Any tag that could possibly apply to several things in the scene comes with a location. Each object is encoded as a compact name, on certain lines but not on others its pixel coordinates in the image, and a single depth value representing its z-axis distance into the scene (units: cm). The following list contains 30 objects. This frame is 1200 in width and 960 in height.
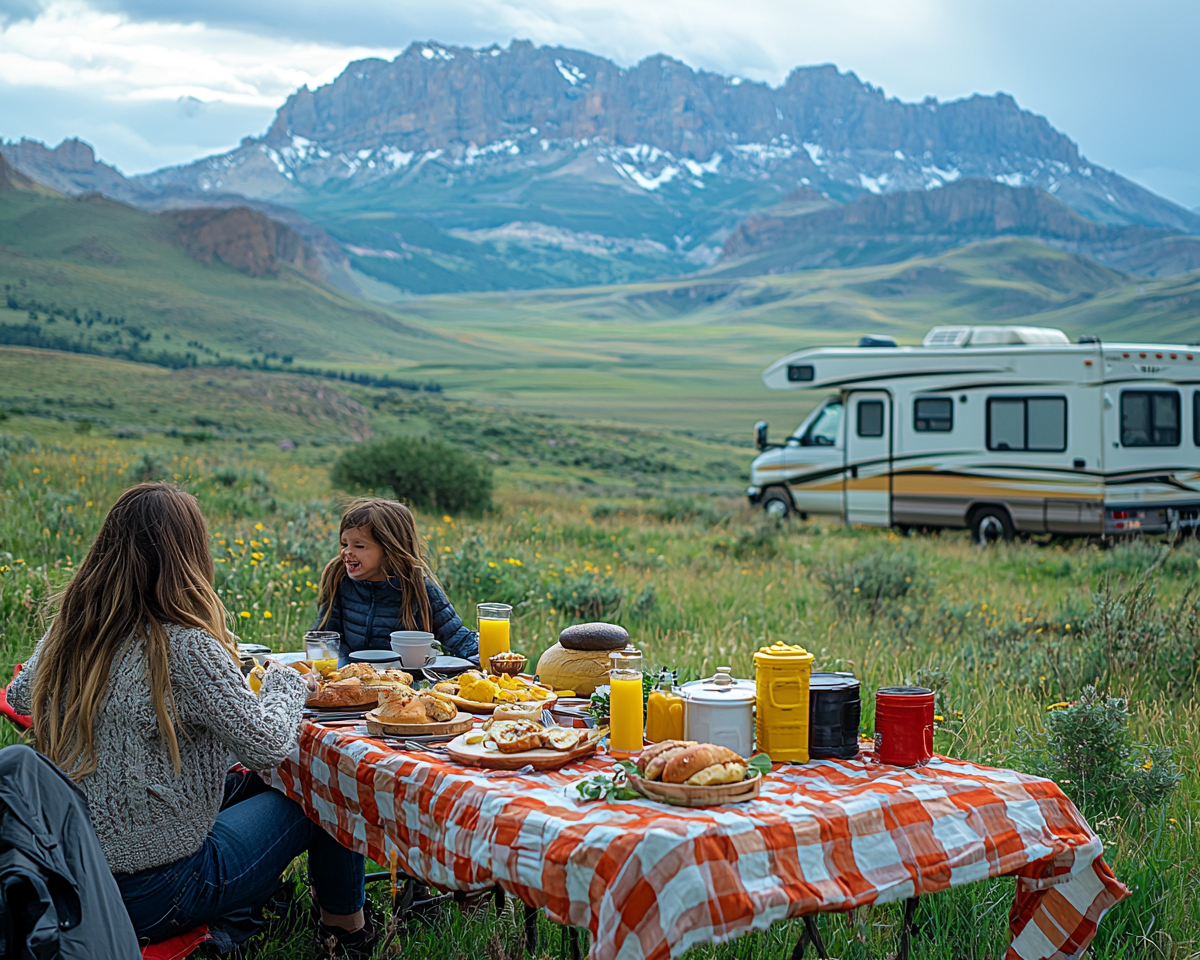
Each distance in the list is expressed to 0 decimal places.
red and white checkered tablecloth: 190
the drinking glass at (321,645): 343
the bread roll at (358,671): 321
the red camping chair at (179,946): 262
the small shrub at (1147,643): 595
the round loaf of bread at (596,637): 317
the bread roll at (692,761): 216
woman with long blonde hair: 261
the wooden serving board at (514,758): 243
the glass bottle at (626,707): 256
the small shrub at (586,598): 788
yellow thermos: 250
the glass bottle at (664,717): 259
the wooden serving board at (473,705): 300
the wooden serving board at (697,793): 212
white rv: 1362
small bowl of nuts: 337
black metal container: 255
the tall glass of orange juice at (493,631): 362
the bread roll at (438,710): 280
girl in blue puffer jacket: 411
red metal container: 249
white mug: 362
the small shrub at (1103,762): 407
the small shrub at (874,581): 889
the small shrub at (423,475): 1745
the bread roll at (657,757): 219
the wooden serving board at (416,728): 273
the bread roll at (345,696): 304
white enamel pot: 247
